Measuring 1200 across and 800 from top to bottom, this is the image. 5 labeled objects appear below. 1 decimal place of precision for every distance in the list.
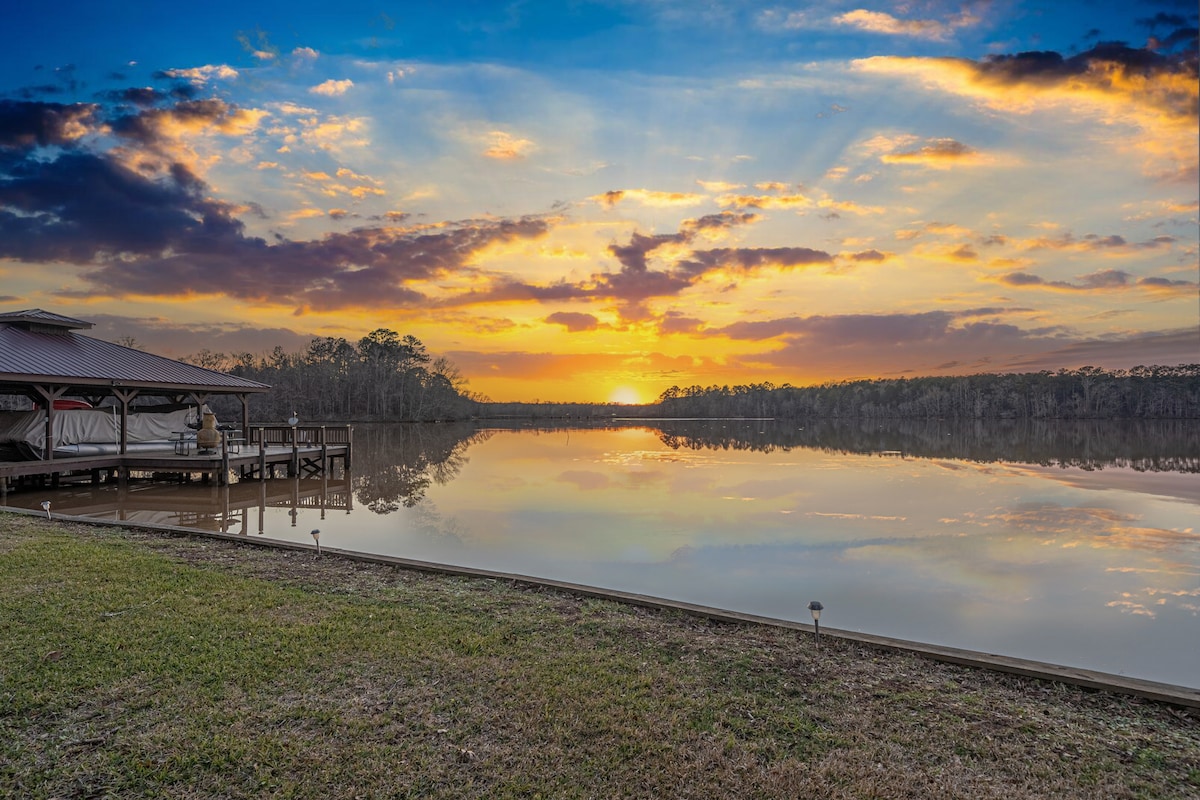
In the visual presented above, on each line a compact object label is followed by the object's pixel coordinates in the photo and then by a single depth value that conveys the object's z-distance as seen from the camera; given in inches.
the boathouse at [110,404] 566.9
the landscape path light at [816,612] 158.9
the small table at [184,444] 651.5
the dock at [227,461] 578.2
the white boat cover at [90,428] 598.5
